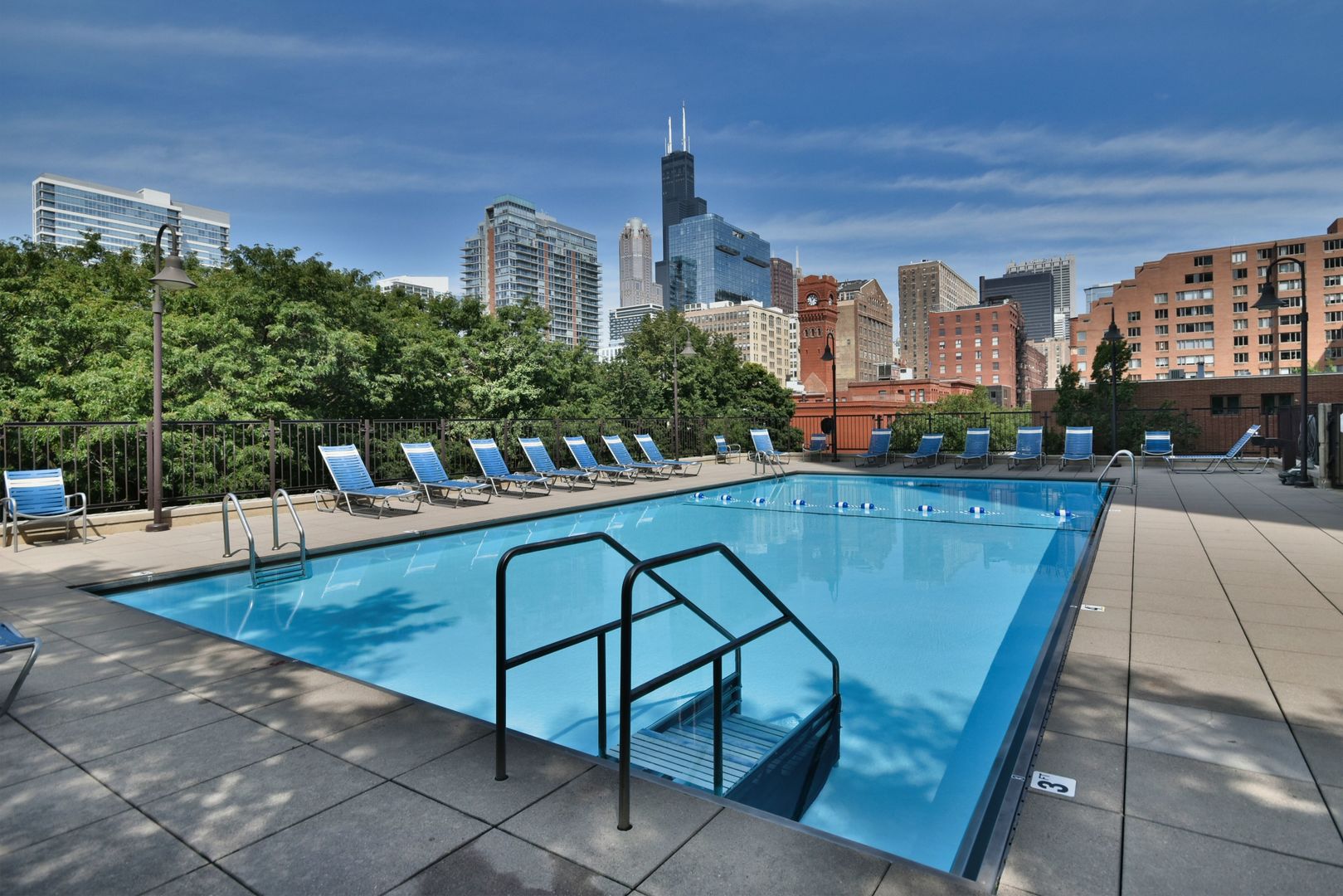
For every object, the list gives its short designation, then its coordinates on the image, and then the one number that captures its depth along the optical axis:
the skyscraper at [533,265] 148.12
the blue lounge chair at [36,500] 7.81
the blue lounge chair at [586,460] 14.39
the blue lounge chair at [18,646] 3.11
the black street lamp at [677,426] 19.69
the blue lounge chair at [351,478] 10.23
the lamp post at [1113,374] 17.56
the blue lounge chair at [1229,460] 16.30
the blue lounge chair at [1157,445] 17.00
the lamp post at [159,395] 8.24
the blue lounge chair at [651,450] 16.45
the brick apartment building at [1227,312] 80.69
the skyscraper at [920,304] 193.38
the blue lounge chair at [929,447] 17.97
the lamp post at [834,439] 20.48
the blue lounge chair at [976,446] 17.34
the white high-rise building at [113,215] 124.38
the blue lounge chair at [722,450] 20.19
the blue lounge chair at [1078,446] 16.67
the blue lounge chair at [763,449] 18.00
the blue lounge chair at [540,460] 13.73
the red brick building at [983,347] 123.69
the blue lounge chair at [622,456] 15.34
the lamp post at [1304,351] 12.33
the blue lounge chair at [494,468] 12.70
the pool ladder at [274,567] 6.36
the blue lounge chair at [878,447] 18.77
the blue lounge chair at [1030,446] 16.77
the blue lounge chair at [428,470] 11.50
